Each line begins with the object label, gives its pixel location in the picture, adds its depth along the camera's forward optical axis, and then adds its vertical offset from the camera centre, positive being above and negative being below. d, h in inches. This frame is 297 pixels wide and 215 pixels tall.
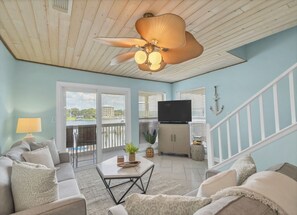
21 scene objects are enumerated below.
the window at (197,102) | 192.1 +11.0
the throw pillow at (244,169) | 47.6 -19.0
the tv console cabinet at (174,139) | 187.6 -33.3
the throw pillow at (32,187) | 48.2 -22.6
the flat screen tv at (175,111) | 190.9 +0.3
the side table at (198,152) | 171.8 -45.9
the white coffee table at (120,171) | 83.4 -33.3
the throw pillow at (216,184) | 40.3 -19.2
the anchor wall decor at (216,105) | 167.9 +5.9
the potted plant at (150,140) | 191.4 -34.7
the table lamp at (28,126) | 111.3 -7.9
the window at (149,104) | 208.8 +11.2
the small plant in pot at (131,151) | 106.7 -26.3
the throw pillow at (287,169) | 45.0 -18.1
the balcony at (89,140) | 154.9 -28.4
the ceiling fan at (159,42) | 55.7 +29.5
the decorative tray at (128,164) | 96.4 -32.2
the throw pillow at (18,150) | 73.2 -18.4
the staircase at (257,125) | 82.5 -11.1
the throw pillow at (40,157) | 79.7 -22.2
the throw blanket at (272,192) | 30.5 -17.5
